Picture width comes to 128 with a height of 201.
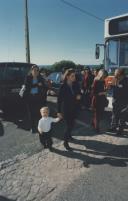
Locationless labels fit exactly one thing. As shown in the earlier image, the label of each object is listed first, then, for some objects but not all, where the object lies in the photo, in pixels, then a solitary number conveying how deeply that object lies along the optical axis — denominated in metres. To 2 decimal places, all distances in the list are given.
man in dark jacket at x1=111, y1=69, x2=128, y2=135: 4.12
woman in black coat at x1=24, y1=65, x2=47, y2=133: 4.37
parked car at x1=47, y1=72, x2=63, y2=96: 8.59
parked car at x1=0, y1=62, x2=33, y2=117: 5.44
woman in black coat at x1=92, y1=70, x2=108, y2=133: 4.23
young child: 3.57
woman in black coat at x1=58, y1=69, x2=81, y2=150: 3.57
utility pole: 9.91
